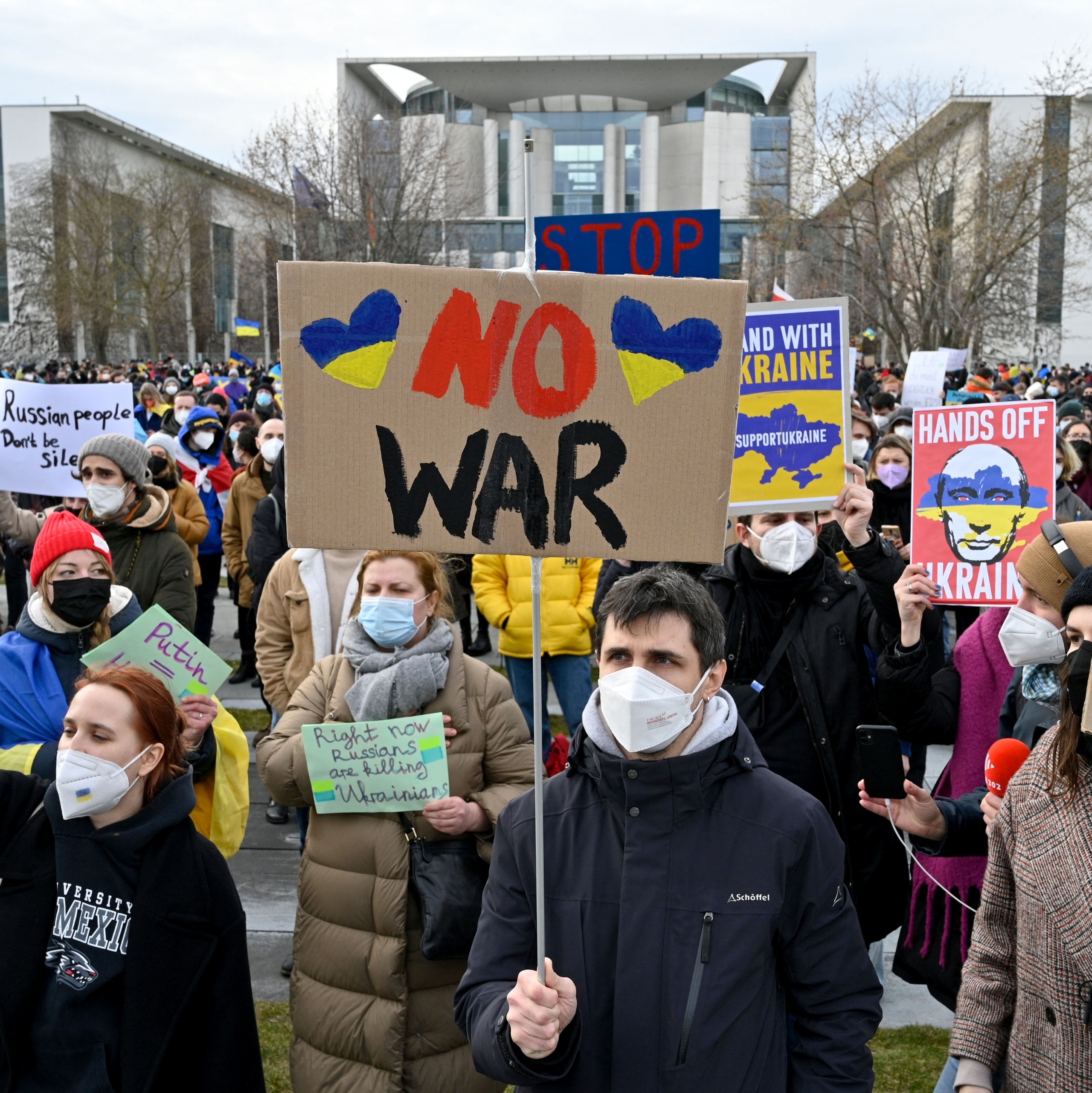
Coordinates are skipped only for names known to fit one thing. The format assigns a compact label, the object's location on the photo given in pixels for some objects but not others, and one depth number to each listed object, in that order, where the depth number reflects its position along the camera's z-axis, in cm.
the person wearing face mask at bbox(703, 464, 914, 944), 356
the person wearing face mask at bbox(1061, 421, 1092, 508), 848
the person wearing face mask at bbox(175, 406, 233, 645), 934
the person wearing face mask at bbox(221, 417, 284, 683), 787
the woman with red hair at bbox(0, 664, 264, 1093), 259
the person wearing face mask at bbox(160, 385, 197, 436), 1241
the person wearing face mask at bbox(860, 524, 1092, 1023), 290
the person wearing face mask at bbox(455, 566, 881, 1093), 209
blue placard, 477
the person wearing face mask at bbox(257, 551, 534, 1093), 321
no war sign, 220
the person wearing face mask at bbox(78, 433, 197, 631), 553
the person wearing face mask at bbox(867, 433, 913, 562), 678
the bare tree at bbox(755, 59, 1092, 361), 2436
